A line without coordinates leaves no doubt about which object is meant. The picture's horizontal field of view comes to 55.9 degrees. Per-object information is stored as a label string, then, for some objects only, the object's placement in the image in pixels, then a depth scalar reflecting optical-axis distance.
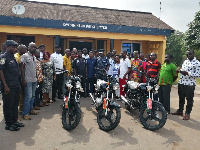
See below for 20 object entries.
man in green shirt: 5.55
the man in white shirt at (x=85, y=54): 7.83
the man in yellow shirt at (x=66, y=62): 6.93
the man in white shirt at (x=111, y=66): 7.51
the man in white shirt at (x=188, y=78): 5.02
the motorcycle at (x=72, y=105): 4.14
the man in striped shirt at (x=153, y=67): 5.86
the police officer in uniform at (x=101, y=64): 7.17
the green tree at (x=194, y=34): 16.36
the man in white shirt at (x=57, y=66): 6.59
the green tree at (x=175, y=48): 23.09
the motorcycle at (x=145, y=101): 4.41
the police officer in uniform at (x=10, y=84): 3.91
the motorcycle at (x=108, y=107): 4.18
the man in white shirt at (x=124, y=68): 6.67
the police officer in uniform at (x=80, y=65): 7.04
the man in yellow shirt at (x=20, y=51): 4.80
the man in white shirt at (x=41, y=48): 6.64
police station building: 10.41
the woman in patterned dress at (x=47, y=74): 5.93
